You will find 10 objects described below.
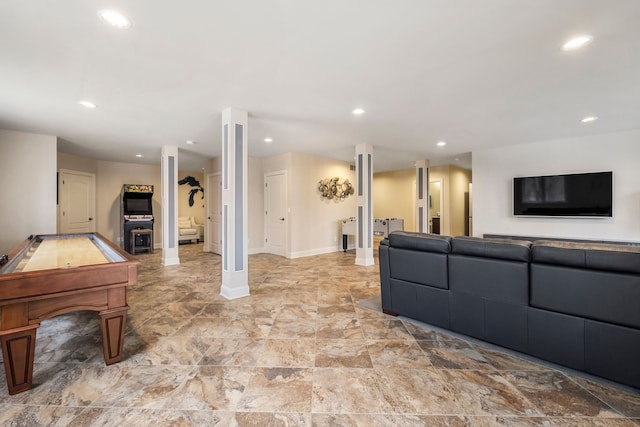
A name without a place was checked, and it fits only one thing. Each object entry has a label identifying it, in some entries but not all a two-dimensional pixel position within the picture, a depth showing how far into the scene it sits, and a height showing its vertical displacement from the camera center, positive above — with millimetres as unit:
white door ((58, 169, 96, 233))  6316 +358
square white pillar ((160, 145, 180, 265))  5656 +221
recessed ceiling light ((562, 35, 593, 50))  2113 +1308
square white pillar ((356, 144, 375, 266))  5570 +234
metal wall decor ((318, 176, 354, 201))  6875 +647
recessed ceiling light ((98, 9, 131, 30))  1808 +1317
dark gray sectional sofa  1729 -617
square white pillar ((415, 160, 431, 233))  7562 +476
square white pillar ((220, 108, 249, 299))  3559 +141
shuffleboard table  1703 -544
